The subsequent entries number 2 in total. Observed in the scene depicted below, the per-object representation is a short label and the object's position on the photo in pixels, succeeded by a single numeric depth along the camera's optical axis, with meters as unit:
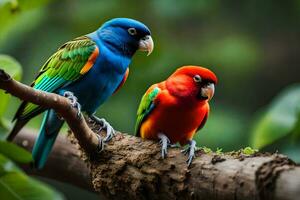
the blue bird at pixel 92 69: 6.27
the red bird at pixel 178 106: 6.14
